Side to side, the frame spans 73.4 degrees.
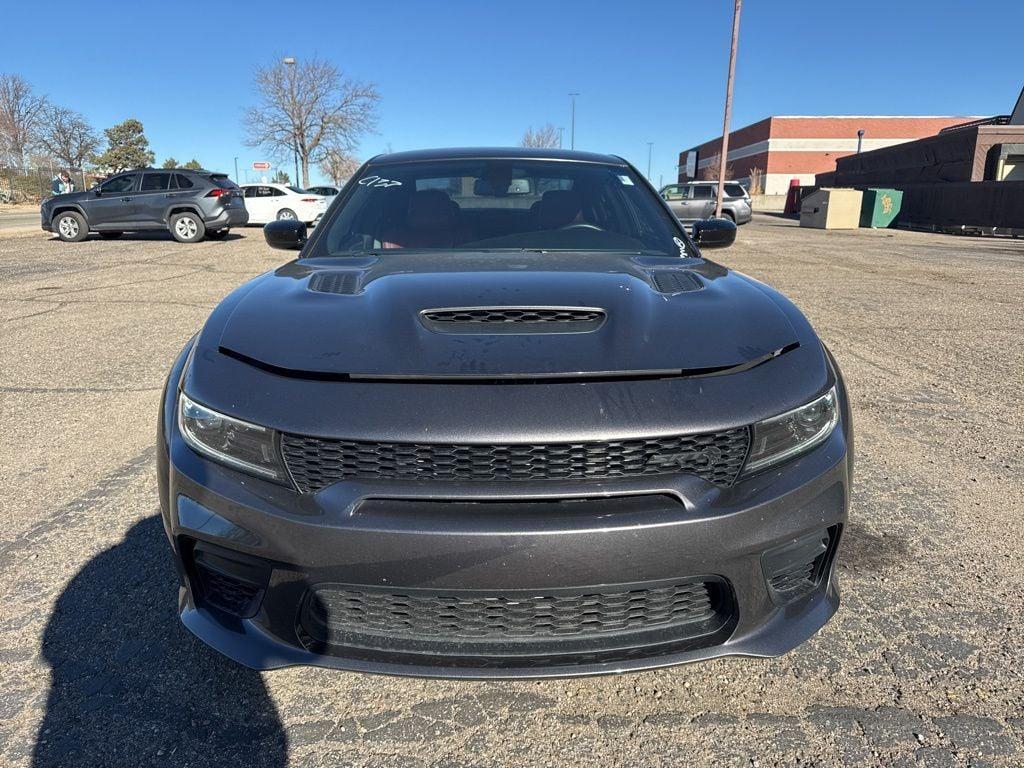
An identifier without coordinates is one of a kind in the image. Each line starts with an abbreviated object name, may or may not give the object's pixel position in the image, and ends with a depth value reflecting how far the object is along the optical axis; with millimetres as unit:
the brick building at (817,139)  68375
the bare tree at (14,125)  50125
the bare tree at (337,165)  42750
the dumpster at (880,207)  26656
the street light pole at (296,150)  40219
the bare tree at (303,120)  39125
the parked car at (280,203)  21000
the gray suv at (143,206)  16016
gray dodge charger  1458
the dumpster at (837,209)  26141
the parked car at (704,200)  22766
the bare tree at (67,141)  53562
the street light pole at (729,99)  20359
